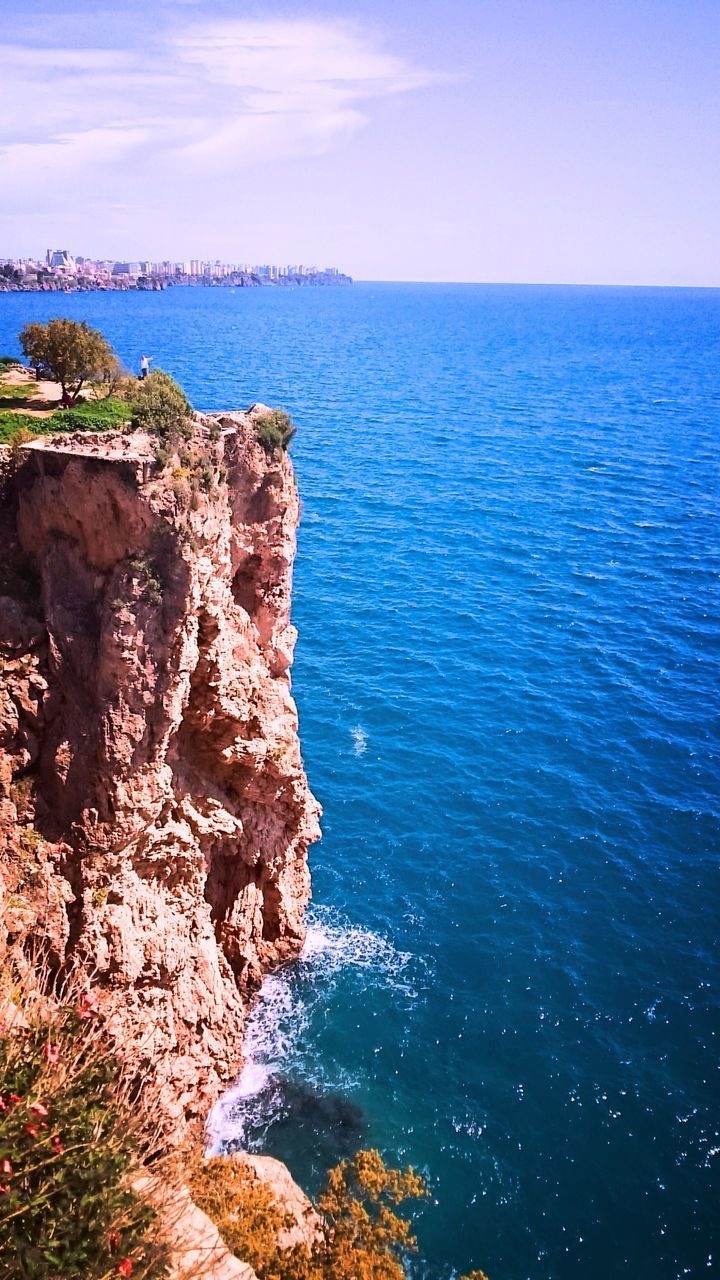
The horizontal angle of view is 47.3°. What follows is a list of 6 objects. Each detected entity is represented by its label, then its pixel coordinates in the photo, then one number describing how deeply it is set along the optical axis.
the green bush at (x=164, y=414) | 26.23
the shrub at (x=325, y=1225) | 21.69
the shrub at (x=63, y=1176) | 15.73
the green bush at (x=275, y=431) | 30.09
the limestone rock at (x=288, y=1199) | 23.75
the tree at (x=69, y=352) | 32.91
